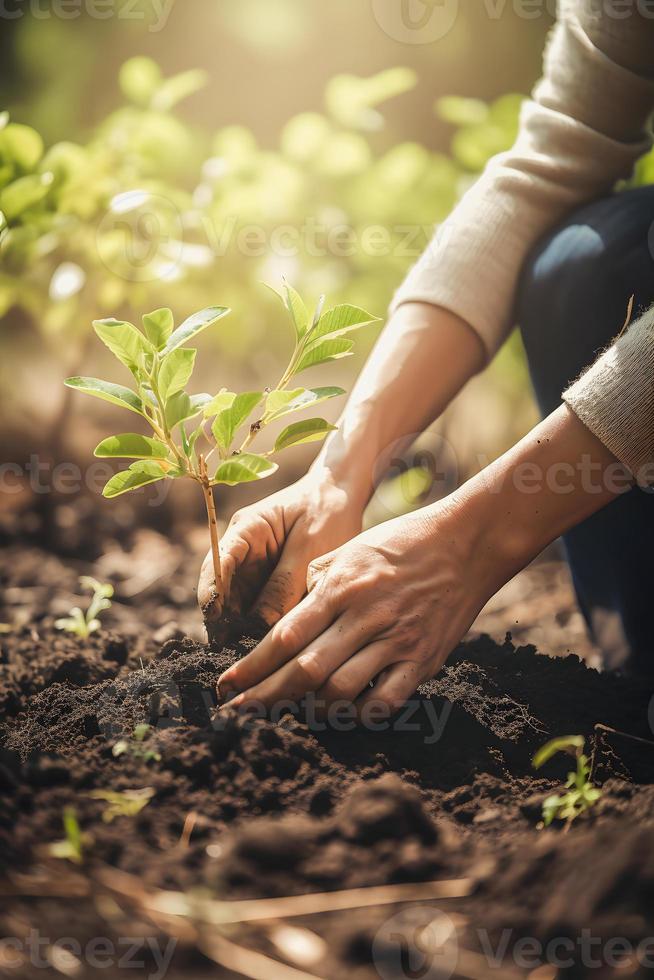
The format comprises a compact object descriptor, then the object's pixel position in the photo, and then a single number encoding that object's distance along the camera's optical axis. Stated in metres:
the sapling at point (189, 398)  1.97
